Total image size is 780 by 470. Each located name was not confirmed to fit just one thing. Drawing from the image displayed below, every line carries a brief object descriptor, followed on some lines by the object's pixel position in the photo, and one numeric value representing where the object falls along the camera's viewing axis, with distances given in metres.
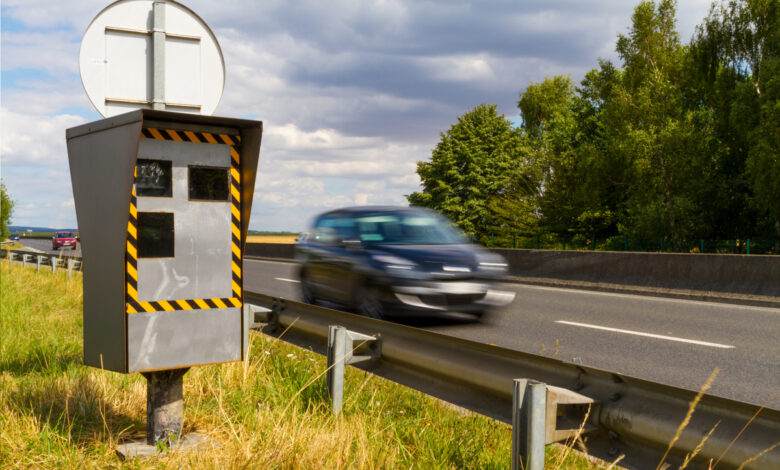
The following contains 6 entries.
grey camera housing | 4.05
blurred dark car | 9.95
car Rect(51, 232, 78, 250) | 62.75
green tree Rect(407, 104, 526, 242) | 60.44
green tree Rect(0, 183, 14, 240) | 73.52
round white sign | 4.82
